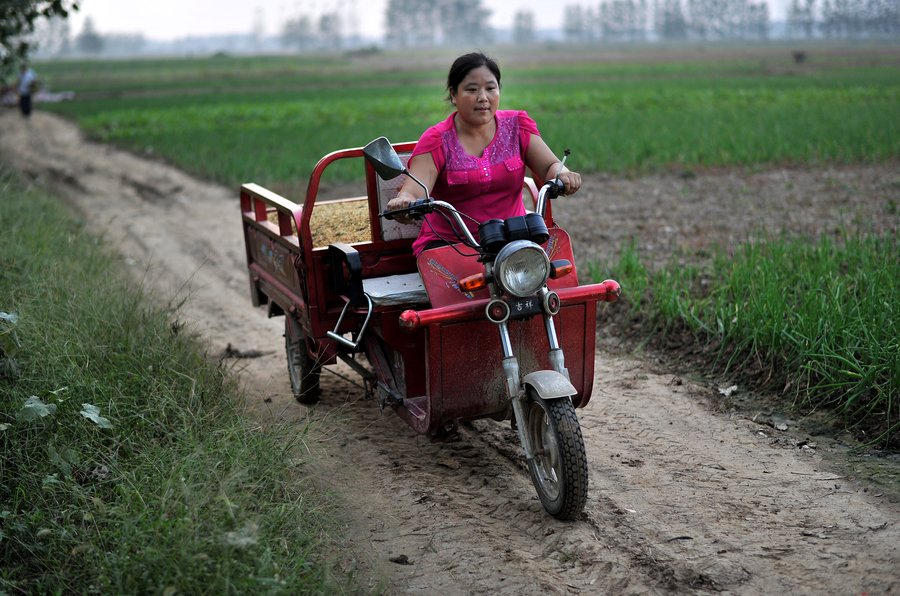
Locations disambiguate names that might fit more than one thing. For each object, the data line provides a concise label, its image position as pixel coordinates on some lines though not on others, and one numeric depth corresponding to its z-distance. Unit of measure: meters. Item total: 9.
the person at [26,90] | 26.28
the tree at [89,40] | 191.50
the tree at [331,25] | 192.88
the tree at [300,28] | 193.24
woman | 4.34
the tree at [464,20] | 172.62
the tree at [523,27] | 189.88
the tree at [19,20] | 11.62
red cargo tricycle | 3.83
